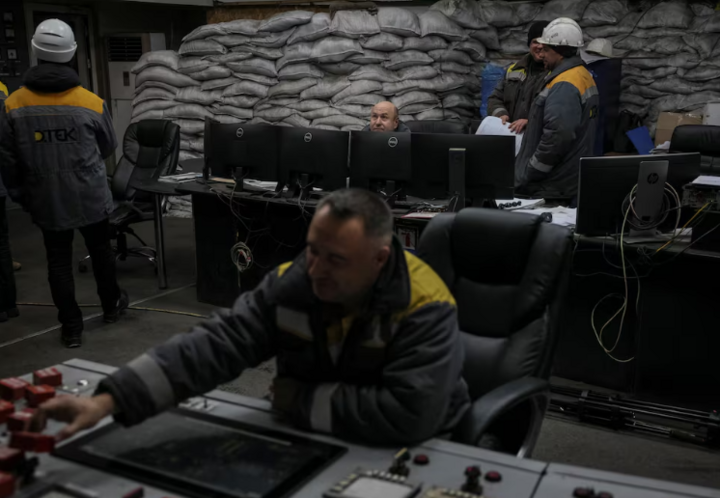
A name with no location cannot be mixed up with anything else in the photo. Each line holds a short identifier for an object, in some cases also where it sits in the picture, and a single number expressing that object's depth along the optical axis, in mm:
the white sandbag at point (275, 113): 6637
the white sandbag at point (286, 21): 6471
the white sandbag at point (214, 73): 6797
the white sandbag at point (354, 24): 6195
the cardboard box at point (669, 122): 5473
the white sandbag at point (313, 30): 6367
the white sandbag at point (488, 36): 6211
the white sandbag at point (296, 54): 6438
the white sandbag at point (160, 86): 7066
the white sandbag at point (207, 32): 6773
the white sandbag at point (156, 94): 7066
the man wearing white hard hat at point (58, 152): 3766
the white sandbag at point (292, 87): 6508
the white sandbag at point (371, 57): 6273
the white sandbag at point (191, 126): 7027
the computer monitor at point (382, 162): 3787
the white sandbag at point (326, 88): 6395
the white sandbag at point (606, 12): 5715
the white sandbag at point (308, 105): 6516
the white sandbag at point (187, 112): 6984
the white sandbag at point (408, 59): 6184
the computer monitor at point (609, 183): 3082
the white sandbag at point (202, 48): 6793
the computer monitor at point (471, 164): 3557
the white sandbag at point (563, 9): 5801
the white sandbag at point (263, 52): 6617
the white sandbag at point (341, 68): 6348
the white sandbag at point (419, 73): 6184
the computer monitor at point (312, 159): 3977
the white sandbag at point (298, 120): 6602
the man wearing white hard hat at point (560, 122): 4109
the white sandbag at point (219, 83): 6827
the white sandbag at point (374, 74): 6254
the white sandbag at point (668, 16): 5512
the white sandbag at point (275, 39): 6570
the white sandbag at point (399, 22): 6109
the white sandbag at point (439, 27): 6090
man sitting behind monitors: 4469
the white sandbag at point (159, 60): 7012
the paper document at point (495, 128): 4432
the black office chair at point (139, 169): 5203
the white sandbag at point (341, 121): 6355
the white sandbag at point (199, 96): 6922
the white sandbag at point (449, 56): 6172
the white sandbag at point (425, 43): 6152
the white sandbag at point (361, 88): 6262
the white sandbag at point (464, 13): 6121
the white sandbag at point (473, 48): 6180
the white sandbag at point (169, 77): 6984
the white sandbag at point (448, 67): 6230
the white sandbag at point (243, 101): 6816
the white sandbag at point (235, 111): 6855
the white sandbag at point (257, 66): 6660
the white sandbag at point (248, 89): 6730
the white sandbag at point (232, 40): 6684
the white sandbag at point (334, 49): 6234
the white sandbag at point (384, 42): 6160
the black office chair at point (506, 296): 1993
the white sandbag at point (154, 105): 7066
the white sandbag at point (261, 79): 6738
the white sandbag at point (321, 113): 6440
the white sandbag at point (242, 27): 6648
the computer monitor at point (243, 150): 4258
